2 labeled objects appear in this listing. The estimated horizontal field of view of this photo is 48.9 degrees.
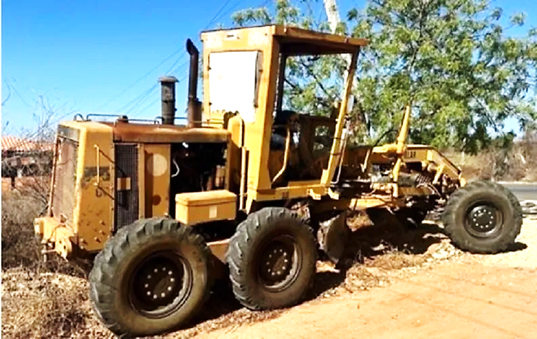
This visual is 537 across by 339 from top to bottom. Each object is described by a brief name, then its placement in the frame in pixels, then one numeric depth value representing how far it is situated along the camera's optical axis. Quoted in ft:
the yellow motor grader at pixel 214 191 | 18.34
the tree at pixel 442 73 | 33.53
